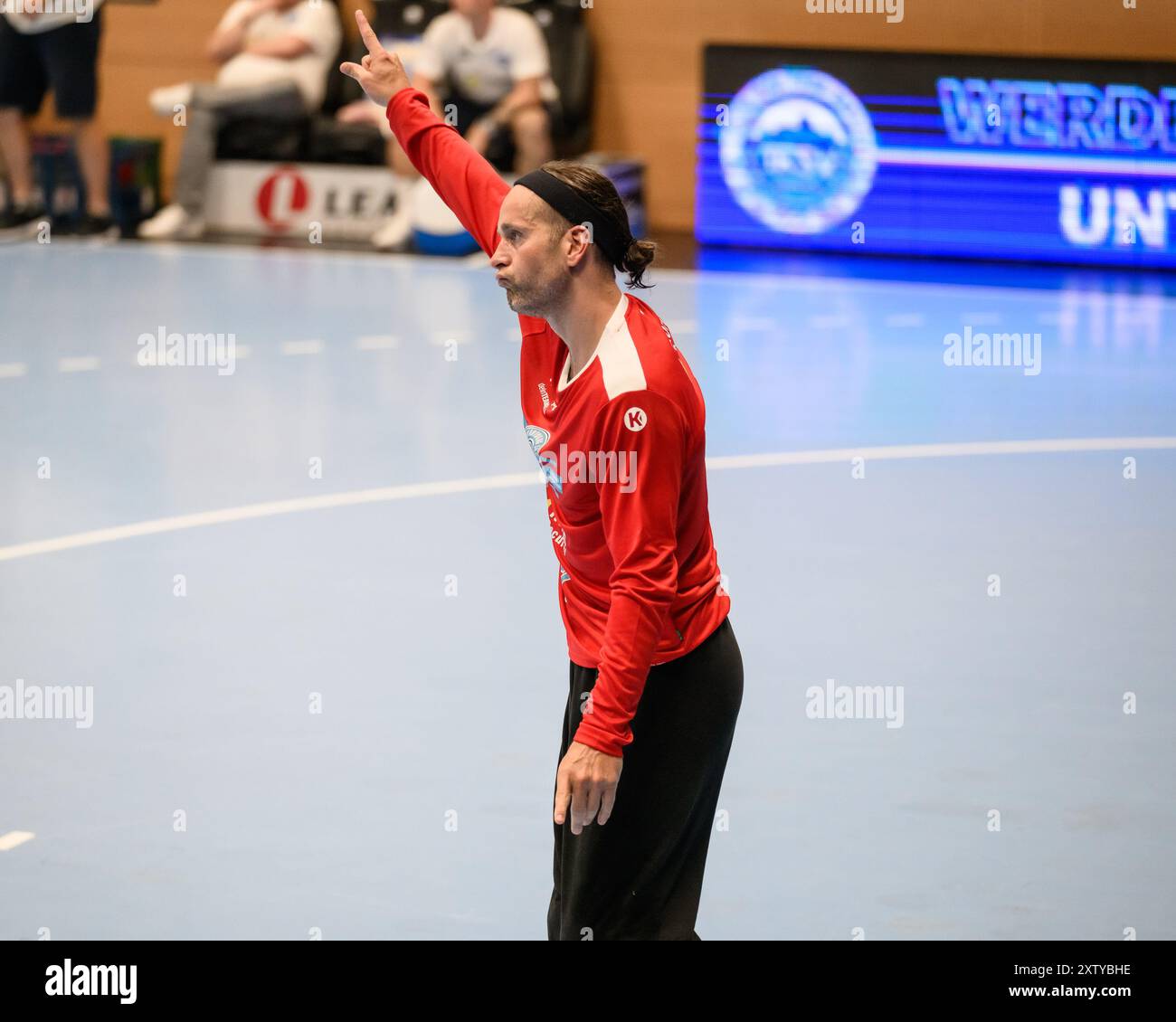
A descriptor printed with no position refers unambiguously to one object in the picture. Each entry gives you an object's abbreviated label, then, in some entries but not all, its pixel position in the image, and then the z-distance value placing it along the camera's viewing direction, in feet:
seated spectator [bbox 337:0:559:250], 42.83
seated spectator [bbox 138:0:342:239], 45.39
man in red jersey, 10.40
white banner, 45.24
